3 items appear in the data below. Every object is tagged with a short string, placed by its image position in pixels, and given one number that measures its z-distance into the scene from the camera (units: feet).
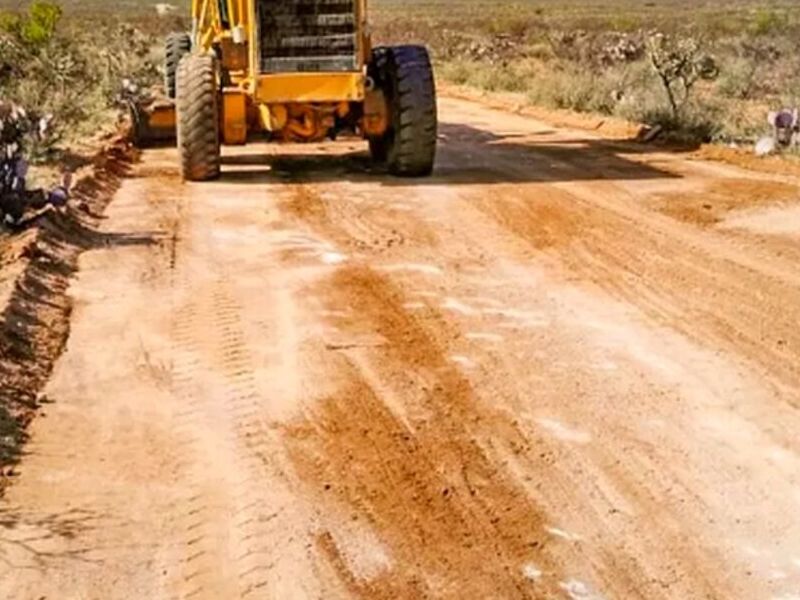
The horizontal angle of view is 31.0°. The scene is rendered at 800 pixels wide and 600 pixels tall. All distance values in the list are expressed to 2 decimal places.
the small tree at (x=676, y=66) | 75.51
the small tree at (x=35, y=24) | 88.58
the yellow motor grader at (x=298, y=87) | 49.01
